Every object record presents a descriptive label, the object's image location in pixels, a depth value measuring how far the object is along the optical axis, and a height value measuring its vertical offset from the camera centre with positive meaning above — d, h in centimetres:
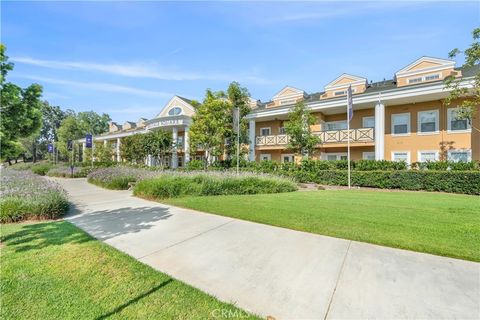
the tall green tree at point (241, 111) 2092 +456
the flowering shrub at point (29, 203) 619 -123
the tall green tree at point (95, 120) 6806 +1174
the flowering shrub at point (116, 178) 1386 -116
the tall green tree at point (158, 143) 2592 +192
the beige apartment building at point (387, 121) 1573 +323
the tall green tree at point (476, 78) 828 +358
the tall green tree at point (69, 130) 5367 +685
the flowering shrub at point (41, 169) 2945 -128
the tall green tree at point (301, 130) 1764 +232
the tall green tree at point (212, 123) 2008 +328
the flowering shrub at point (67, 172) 2452 -137
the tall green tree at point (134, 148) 2719 +141
